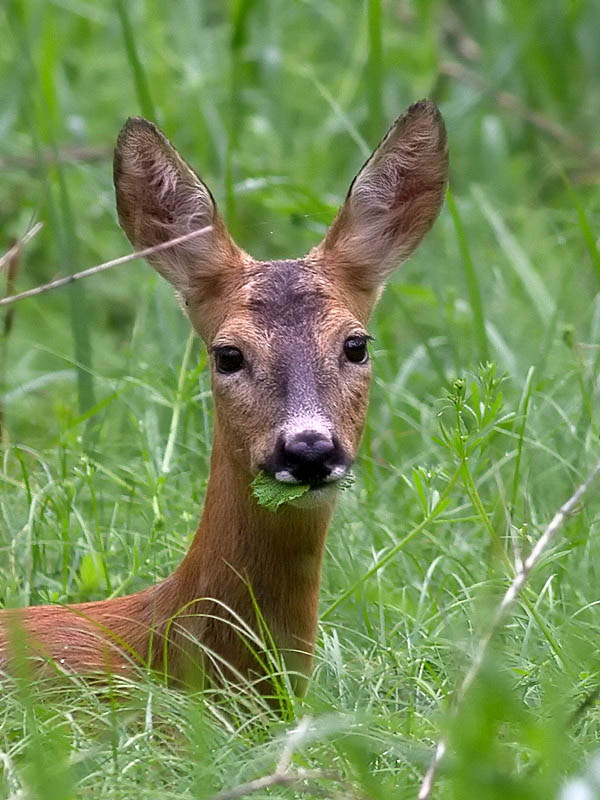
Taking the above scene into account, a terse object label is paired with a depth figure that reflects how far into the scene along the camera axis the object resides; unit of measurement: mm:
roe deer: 7570
